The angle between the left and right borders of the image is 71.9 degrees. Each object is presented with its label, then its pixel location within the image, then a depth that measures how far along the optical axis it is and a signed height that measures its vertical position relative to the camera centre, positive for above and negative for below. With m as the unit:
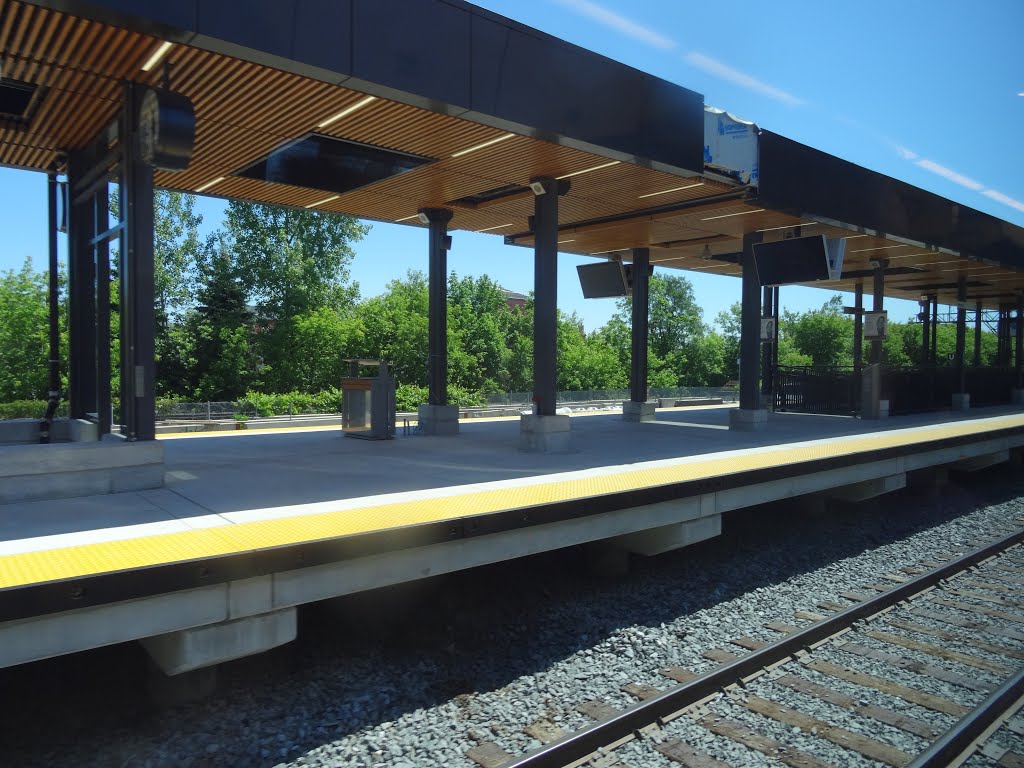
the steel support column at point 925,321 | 26.81 +2.10
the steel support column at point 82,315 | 9.11 +0.64
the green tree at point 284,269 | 43.56 +6.35
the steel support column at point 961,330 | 24.34 +1.55
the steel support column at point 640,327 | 18.19 +1.14
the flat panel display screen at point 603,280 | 17.77 +2.28
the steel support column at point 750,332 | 16.45 +0.91
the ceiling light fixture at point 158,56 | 6.78 +3.05
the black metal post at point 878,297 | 20.09 +2.17
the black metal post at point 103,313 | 8.52 +0.63
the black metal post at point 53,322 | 9.33 +0.57
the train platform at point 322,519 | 4.46 -1.33
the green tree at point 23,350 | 38.81 +0.80
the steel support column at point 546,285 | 11.61 +1.39
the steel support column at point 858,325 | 24.60 +1.73
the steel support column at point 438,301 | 14.10 +1.33
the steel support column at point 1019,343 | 28.21 +1.24
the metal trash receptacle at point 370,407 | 12.87 -0.73
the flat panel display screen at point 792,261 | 14.56 +2.35
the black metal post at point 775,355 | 22.15 +0.50
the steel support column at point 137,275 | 7.41 +0.95
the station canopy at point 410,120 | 6.85 +3.14
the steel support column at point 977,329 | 31.16 +1.98
